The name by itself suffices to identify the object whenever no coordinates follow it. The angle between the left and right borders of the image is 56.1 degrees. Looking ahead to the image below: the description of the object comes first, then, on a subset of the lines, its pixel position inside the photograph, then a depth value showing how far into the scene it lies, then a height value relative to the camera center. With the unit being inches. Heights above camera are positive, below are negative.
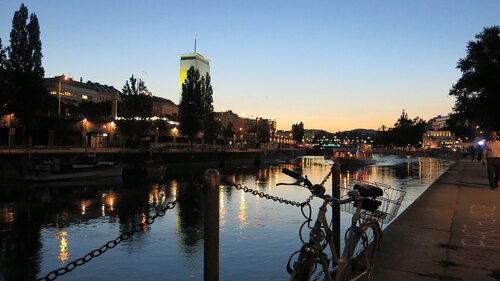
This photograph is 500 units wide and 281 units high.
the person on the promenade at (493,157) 660.1 -10.6
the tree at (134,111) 2920.8 +211.3
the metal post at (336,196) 295.3 -30.7
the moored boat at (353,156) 3238.2 -60.4
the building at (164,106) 6914.4 +596.1
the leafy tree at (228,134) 6220.5 +161.5
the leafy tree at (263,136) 7244.1 +163.1
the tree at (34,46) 2177.7 +454.2
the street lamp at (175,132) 4212.6 +120.4
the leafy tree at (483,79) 1429.6 +227.2
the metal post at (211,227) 156.6 -28.0
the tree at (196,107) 3472.0 +298.9
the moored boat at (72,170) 1706.1 -102.0
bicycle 171.0 -39.8
